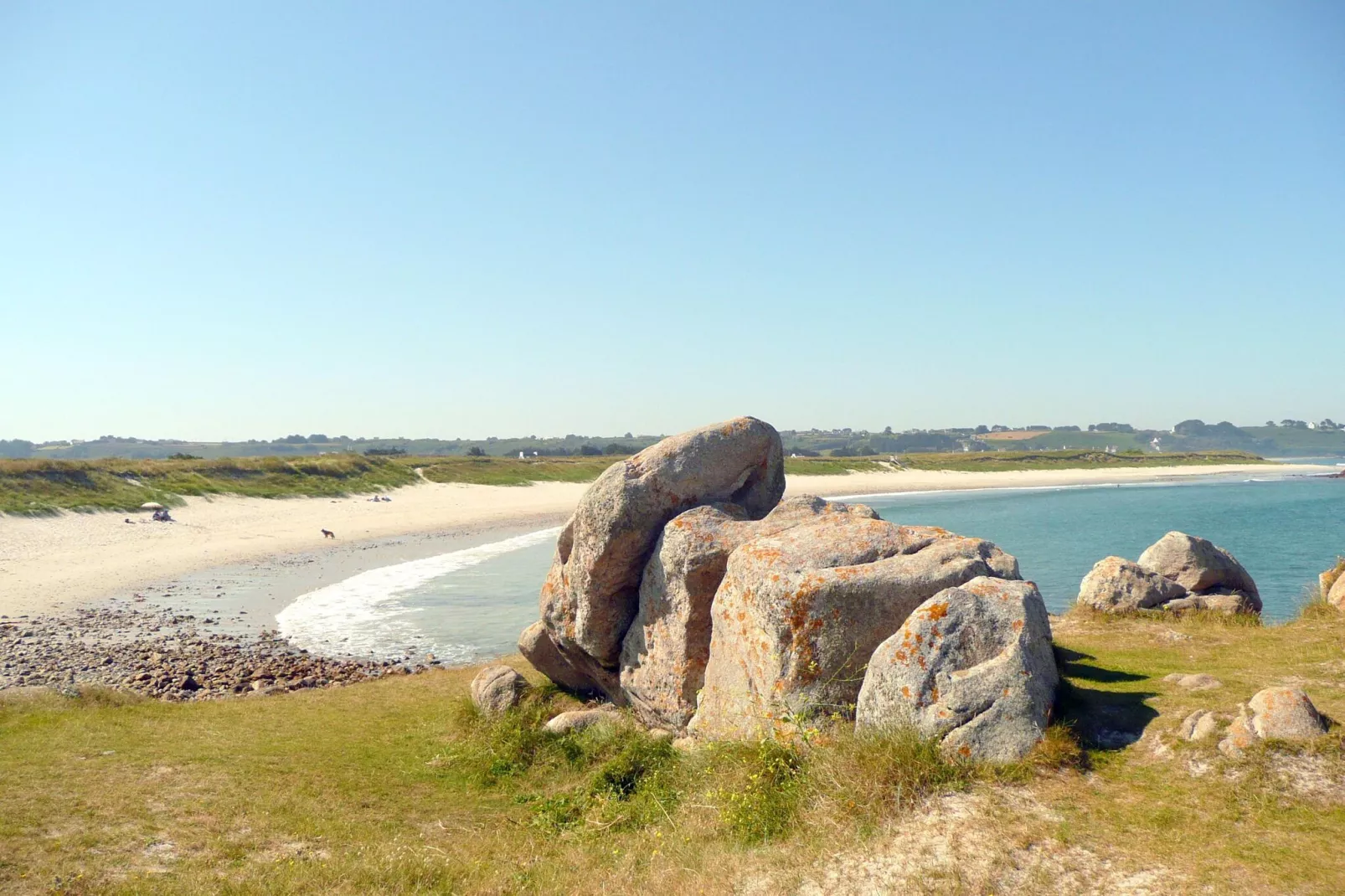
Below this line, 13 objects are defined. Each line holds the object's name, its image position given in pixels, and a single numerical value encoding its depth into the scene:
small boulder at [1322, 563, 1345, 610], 14.81
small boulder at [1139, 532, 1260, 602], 17.47
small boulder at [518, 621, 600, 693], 14.91
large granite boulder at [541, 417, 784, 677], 13.23
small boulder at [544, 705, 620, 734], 12.21
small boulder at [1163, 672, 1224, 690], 9.41
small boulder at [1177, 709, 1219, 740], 7.63
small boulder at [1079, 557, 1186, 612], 16.70
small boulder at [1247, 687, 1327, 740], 7.18
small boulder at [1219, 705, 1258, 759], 7.18
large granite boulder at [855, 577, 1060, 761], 7.61
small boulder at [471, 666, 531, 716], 13.31
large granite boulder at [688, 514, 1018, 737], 9.19
